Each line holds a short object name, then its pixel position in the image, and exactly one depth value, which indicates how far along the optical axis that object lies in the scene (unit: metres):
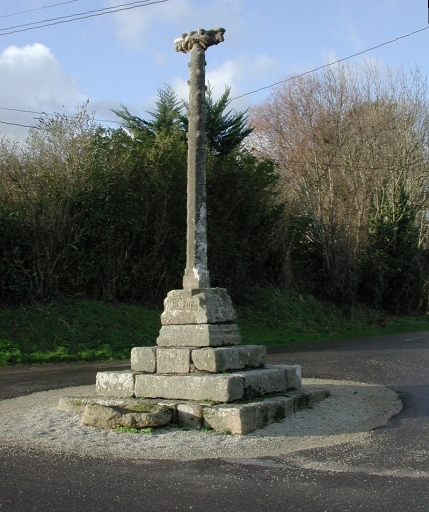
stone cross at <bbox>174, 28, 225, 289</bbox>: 8.55
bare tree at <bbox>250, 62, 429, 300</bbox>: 27.47
